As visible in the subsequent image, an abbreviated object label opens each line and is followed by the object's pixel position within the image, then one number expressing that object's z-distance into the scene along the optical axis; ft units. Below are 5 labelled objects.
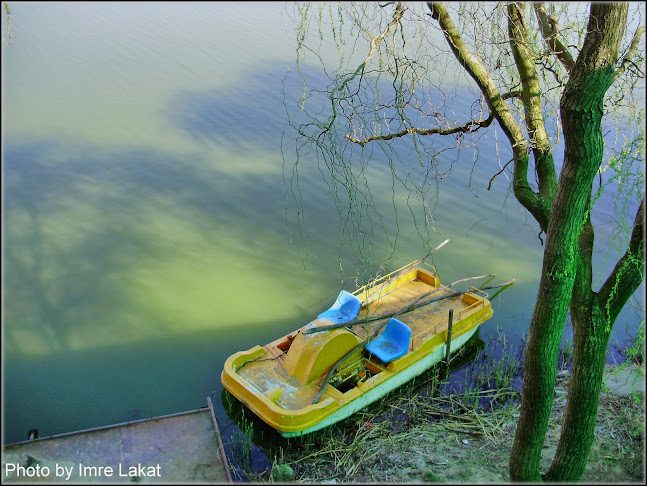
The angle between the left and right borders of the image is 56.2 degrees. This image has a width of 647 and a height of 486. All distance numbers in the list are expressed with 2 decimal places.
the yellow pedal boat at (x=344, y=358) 19.19
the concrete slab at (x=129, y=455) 15.72
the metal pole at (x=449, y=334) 21.88
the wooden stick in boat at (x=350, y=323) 20.15
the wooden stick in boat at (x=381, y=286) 24.18
